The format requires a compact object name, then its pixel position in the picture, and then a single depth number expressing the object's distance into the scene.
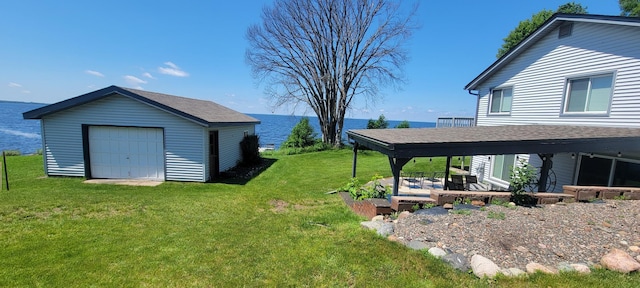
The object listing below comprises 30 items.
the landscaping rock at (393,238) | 4.61
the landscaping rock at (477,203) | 5.74
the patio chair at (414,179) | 10.53
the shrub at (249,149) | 16.33
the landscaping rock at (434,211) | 5.36
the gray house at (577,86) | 6.91
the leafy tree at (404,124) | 26.27
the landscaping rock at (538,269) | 3.49
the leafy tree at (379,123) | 27.65
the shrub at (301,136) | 25.23
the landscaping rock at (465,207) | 5.52
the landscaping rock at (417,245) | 4.26
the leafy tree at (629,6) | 22.07
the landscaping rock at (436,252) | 4.00
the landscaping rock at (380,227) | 4.93
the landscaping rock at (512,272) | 3.47
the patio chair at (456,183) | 9.04
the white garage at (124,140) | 11.13
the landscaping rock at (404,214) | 5.40
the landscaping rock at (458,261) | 3.70
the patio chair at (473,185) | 9.63
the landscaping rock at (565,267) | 3.52
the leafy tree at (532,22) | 23.81
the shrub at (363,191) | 7.34
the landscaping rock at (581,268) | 3.48
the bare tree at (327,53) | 24.20
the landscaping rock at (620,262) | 3.46
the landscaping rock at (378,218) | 5.70
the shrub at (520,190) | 5.82
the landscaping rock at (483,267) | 3.50
